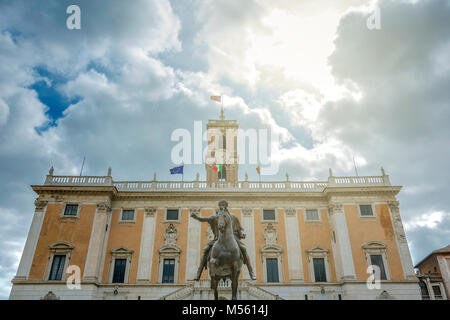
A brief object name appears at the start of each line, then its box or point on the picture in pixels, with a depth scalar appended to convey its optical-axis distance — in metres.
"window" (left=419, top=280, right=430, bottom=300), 34.38
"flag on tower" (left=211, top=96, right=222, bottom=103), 37.66
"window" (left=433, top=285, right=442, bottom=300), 34.51
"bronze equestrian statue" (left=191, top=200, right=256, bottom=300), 11.48
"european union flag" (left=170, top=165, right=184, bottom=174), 34.47
